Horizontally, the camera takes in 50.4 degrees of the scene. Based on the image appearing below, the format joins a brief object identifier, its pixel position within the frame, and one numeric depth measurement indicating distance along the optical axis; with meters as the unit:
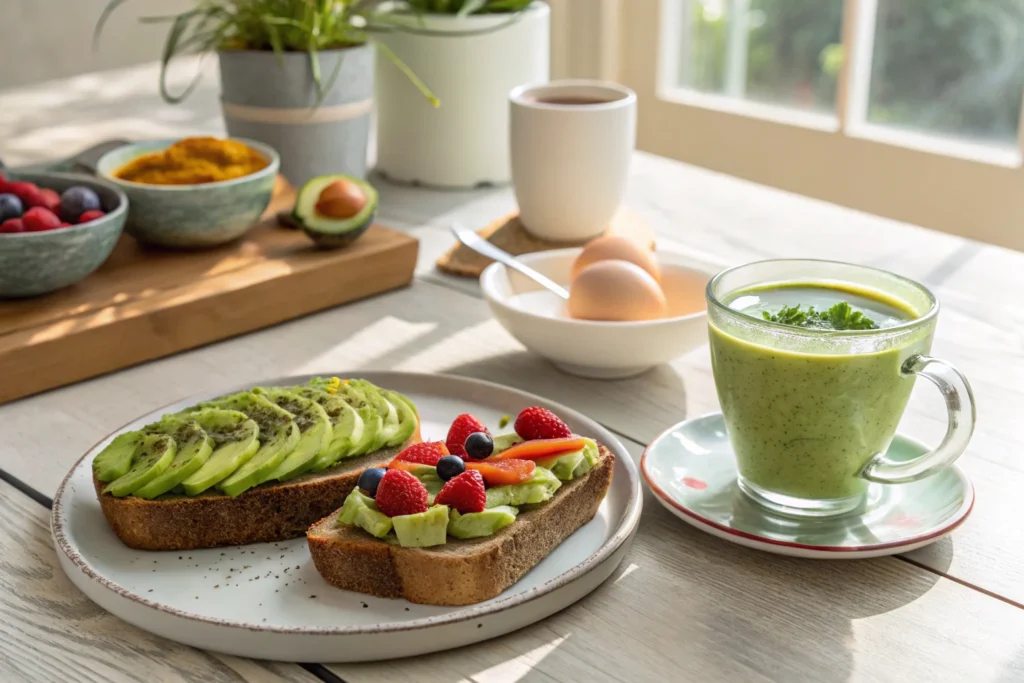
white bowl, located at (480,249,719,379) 1.14
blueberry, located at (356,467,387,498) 0.83
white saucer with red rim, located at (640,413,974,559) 0.84
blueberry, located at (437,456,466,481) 0.83
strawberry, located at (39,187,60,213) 1.35
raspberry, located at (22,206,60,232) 1.28
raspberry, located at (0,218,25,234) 1.26
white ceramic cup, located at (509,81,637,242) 1.54
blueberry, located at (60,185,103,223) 1.34
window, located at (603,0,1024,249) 2.52
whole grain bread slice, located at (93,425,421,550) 0.87
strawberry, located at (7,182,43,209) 1.35
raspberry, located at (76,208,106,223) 1.32
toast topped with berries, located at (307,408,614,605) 0.78
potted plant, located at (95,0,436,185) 1.69
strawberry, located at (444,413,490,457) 0.90
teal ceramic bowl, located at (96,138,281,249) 1.41
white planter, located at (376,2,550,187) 1.82
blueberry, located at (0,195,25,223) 1.28
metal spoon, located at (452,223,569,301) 1.28
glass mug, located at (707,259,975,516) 0.84
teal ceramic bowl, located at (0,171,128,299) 1.23
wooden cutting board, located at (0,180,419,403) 1.21
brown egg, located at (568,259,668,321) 1.18
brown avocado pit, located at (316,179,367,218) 1.47
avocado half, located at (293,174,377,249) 1.47
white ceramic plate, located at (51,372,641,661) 0.74
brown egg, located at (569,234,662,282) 1.26
